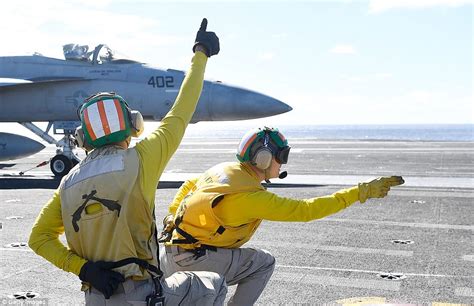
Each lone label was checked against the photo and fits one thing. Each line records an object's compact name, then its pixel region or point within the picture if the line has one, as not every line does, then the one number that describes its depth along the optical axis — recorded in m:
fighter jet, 17.12
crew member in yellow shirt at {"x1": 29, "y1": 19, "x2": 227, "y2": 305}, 3.00
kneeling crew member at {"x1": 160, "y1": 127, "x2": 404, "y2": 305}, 4.10
